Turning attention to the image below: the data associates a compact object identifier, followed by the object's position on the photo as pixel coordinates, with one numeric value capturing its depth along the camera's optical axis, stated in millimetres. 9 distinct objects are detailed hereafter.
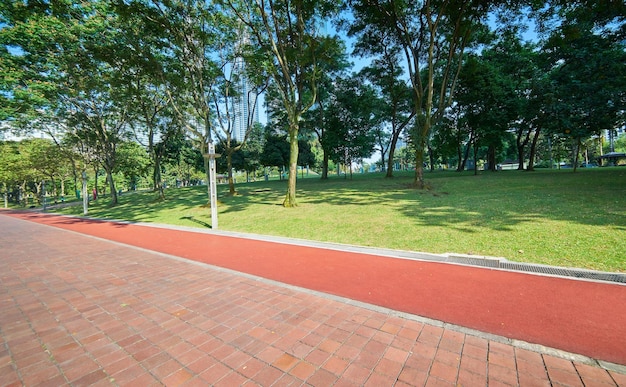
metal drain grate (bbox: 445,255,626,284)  4168
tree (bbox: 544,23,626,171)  14258
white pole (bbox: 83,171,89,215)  19786
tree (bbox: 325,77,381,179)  27703
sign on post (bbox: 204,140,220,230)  10578
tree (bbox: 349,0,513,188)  13570
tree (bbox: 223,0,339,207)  12531
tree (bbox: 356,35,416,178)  21950
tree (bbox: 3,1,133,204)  12266
